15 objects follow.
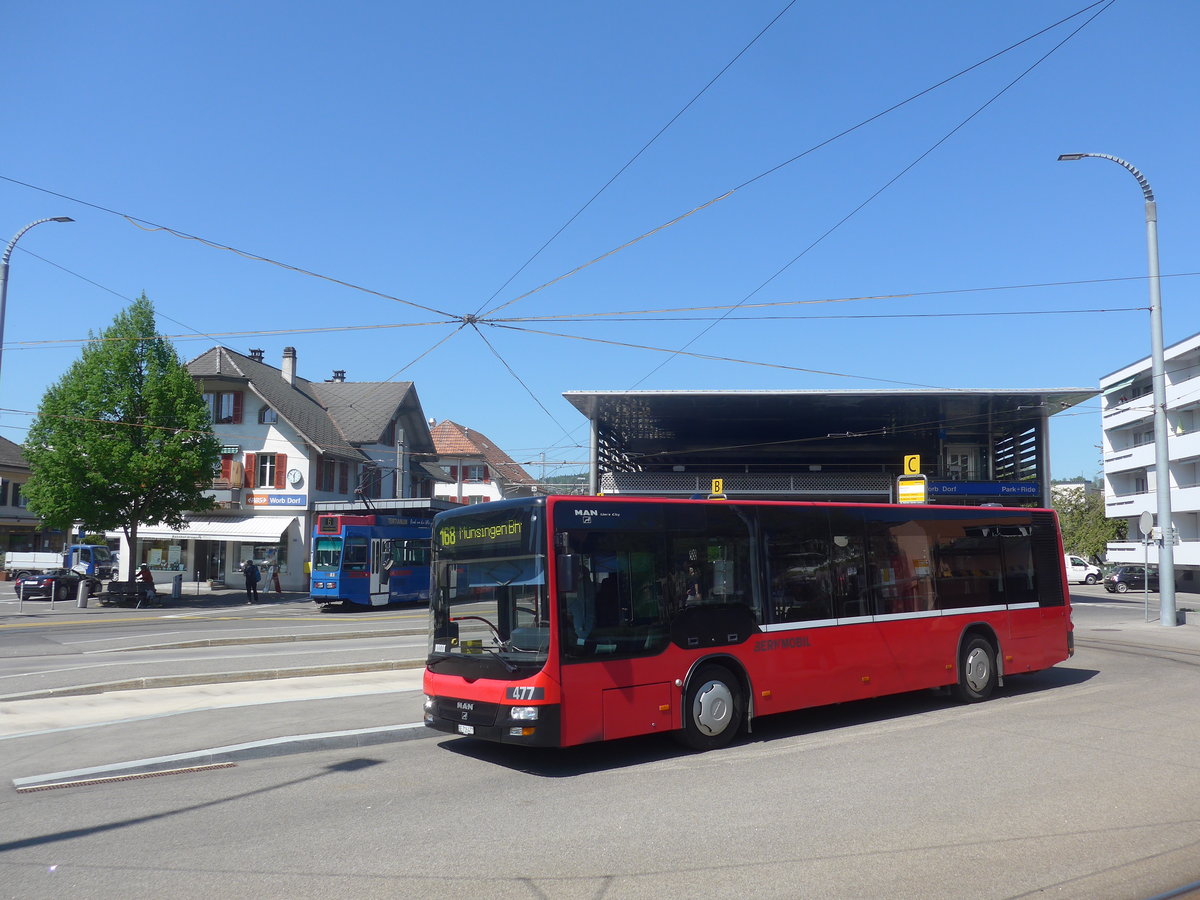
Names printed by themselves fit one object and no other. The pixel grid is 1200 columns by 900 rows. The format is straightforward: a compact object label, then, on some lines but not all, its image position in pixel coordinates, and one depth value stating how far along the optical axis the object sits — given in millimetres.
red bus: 8852
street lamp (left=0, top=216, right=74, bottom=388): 25375
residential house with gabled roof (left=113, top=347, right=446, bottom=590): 48375
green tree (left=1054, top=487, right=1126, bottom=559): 67312
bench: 38125
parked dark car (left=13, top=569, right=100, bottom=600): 40000
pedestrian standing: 41094
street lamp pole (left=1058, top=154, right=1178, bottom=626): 24656
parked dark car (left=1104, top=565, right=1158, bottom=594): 50925
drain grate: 8181
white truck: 46062
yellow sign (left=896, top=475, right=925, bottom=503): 21219
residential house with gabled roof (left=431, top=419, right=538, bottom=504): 80938
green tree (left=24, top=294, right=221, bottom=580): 38188
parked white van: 56969
